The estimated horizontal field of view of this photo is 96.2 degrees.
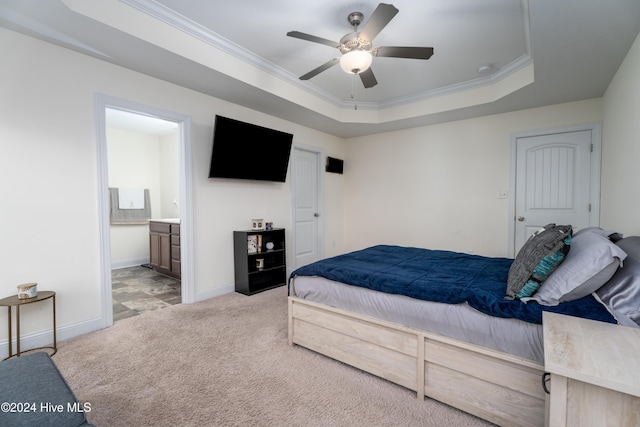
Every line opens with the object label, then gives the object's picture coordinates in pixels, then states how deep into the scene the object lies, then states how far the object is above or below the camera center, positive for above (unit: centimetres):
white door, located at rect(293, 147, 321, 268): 470 -4
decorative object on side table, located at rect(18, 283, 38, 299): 211 -64
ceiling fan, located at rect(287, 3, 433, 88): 211 +122
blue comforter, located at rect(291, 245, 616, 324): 142 -51
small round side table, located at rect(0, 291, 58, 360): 206 -70
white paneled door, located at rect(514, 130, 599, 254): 349 +26
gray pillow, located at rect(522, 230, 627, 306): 140 -36
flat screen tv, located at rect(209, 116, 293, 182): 340 +68
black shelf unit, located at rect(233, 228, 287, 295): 366 -80
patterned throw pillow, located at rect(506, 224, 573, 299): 153 -33
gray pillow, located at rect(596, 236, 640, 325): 129 -42
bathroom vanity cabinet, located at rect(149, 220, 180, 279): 424 -66
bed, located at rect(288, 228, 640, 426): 140 -69
